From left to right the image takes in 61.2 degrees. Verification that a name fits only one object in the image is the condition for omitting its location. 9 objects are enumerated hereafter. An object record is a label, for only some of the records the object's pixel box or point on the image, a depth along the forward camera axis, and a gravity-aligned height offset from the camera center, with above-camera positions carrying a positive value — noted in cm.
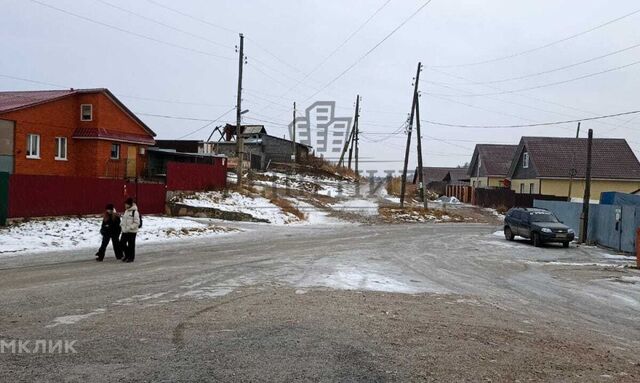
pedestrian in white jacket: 1366 -158
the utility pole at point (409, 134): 3797 +315
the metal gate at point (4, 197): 1894 -133
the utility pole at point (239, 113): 3541 +372
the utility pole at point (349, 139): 5889 +415
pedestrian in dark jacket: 1384 -166
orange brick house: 3172 +182
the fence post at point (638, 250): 1664 -192
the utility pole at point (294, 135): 5789 +411
